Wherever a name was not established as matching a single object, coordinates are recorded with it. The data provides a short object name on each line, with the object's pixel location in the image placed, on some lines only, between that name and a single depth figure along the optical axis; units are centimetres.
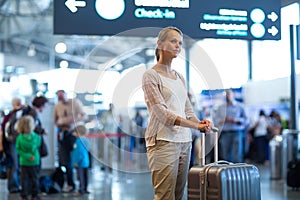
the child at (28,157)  710
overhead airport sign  552
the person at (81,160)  806
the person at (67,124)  833
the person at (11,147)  836
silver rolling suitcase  361
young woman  340
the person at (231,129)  961
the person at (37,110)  788
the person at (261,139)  1532
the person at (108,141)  1278
